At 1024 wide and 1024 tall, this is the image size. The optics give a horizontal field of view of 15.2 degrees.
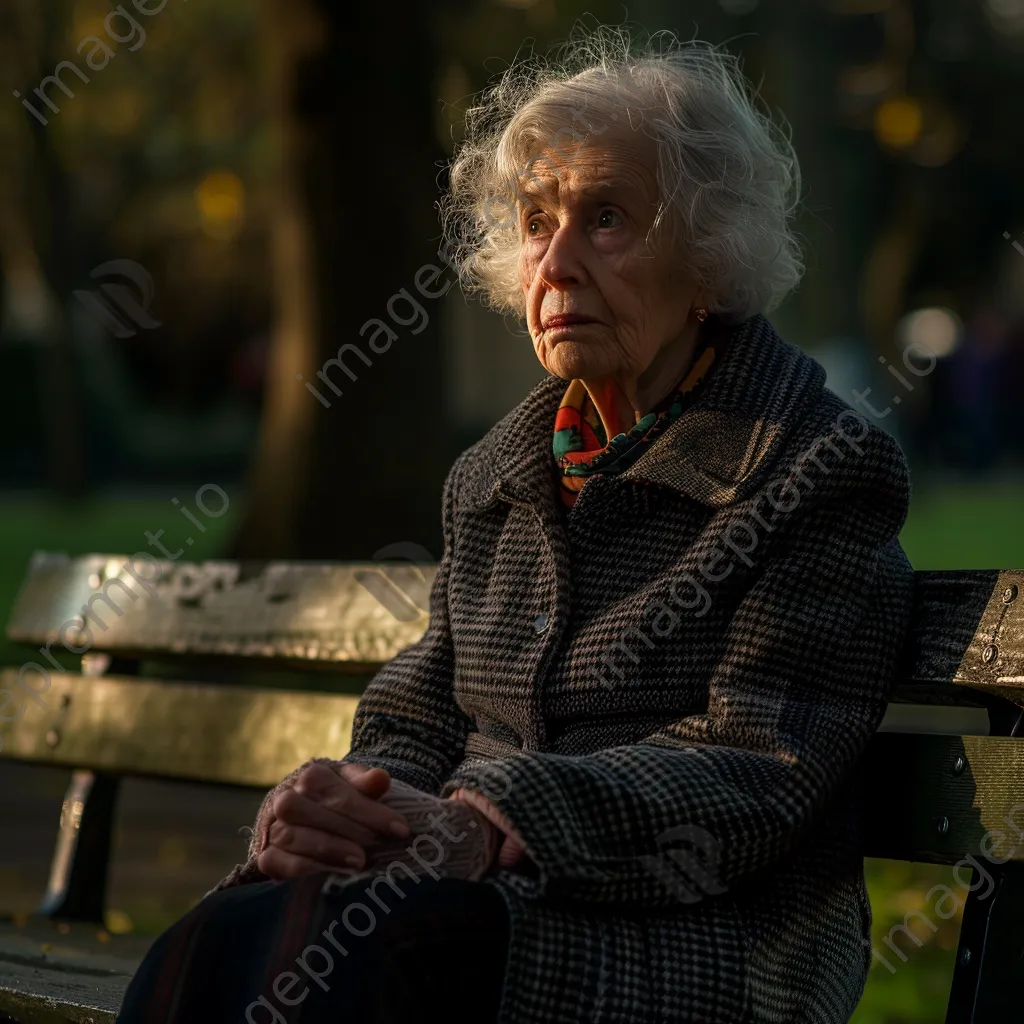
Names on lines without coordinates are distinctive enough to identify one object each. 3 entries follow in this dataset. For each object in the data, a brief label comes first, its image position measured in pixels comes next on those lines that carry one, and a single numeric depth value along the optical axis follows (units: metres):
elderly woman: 4.92
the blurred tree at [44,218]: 37.62
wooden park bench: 5.45
